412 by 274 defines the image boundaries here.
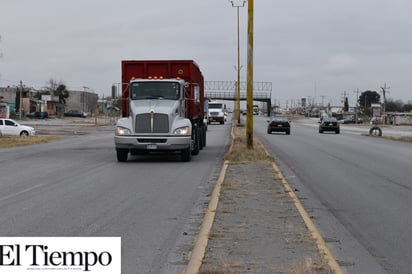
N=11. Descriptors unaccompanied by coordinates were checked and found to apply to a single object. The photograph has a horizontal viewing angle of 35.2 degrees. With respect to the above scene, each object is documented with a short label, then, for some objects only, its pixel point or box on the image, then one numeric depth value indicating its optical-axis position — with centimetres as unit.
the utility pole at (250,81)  2514
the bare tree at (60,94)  14529
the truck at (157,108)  2161
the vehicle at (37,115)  10975
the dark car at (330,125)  5978
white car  4550
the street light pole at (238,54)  5892
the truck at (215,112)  8838
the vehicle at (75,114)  12912
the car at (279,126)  5491
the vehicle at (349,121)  13412
